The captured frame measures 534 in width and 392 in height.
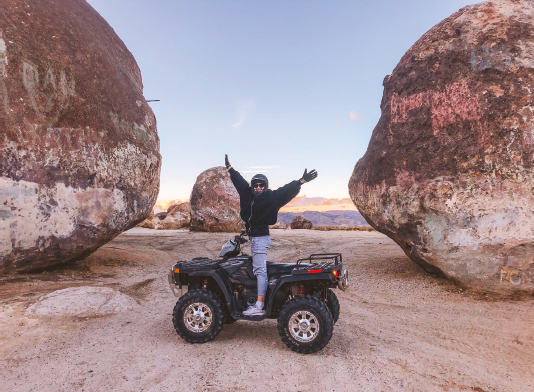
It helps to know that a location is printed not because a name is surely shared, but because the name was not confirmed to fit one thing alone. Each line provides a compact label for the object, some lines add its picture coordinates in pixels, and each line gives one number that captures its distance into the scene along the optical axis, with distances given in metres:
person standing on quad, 4.24
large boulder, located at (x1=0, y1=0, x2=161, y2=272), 6.96
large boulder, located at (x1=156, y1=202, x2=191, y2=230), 22.47
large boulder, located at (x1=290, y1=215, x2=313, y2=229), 21.30
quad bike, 3.97
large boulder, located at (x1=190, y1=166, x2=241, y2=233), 18.42
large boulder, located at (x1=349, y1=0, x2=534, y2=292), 6.39
